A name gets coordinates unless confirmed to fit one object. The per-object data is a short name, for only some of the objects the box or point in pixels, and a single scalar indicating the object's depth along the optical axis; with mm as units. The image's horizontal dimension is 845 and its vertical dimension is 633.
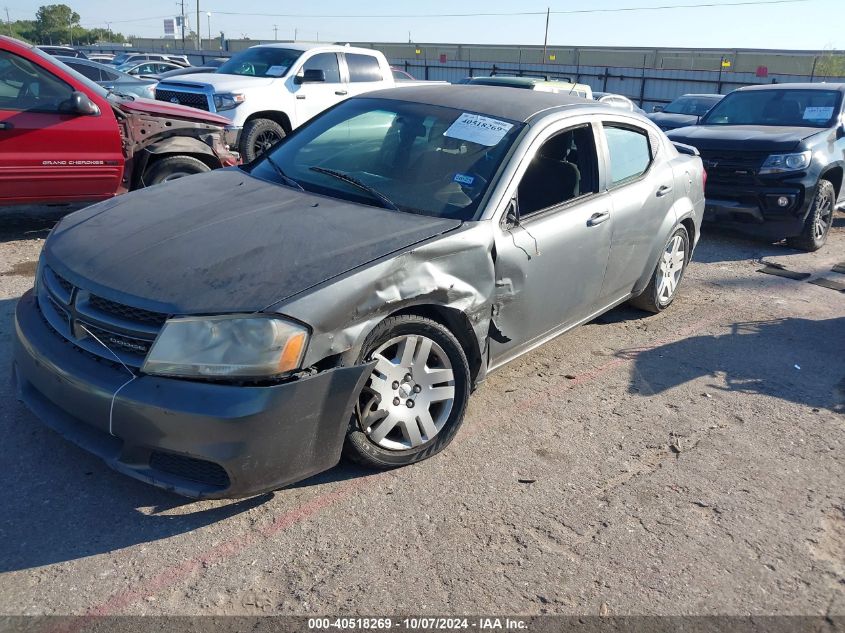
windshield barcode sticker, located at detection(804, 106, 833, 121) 8969
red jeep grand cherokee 6254
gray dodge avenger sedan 2869
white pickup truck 10727
